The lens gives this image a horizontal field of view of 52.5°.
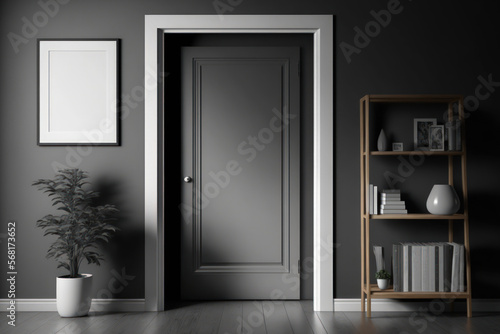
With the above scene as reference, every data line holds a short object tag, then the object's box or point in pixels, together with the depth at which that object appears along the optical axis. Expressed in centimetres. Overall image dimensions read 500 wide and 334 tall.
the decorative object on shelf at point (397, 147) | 351
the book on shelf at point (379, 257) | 344
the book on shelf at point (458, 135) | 333
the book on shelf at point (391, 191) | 338
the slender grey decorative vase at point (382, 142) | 339
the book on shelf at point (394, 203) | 336
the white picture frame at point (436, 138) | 340
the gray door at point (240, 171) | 383
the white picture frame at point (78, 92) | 355
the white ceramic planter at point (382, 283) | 334
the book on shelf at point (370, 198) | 336
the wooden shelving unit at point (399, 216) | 326
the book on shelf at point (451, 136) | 333
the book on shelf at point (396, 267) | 329
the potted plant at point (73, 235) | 329
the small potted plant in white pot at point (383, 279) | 334
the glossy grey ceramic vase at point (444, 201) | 326
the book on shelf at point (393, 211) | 335
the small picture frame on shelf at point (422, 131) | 352
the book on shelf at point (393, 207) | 336
